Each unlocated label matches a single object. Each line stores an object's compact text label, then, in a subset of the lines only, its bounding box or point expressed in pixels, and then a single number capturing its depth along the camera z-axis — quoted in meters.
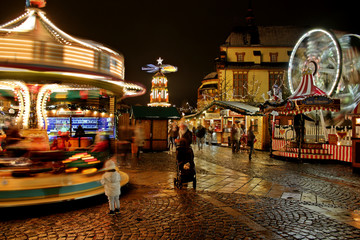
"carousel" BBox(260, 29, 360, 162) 13.68
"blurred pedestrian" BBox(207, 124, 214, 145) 24.19
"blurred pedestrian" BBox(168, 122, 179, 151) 15.58
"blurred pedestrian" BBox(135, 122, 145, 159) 12.20
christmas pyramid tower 28.18
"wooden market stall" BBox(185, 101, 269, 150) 19.56
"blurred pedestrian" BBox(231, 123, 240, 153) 16.84
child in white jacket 5.29
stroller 7.32
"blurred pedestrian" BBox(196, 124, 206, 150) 16.17
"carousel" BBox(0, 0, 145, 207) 5.87
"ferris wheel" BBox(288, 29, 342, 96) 15.77
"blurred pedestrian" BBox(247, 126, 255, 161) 14.38
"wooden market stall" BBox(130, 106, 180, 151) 17.20
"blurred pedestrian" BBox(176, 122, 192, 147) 7.36
